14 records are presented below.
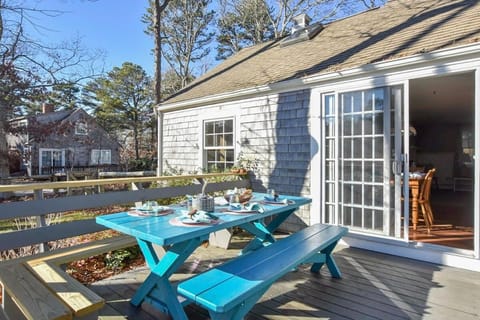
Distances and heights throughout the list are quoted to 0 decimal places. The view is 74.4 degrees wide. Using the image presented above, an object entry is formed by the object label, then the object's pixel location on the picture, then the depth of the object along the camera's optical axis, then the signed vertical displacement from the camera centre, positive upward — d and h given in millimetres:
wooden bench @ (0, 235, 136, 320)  1707 -802
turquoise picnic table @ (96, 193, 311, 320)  2164 -513
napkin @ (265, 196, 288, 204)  3269 -421
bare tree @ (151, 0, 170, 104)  12258 +4659
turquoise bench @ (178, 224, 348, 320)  1755 -749
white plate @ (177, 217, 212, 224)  2334 -458
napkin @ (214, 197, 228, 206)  3059 -410
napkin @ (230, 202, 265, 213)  2815 -426
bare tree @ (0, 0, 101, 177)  8242 +3089
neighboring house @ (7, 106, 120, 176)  18188 +702
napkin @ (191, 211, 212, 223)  2368 -439
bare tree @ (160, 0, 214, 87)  18203 +7483
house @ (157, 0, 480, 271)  3748 +705
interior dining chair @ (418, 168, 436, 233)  4620 -582
